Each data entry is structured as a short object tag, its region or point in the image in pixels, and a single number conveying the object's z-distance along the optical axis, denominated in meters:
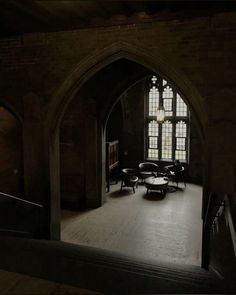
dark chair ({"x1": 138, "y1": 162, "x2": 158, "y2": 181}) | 10.87
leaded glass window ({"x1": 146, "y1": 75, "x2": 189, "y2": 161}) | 11.34
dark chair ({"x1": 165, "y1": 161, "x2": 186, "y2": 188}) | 10.13
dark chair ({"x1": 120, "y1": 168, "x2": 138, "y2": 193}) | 9.66
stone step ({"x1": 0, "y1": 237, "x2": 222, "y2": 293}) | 3.18
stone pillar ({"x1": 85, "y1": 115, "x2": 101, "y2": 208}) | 7.84
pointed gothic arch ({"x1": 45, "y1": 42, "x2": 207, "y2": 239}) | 4.28
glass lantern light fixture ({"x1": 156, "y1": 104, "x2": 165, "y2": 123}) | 8.68
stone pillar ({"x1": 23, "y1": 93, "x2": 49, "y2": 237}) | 5.08
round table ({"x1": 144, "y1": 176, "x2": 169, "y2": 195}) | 9.02
